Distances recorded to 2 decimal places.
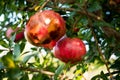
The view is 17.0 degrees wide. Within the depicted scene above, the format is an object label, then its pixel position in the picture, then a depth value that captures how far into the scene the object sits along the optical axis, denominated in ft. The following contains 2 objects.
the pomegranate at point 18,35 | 4.02
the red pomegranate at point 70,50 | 3.11
